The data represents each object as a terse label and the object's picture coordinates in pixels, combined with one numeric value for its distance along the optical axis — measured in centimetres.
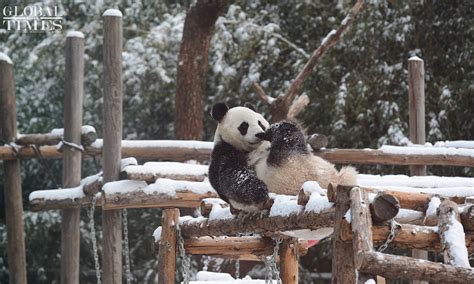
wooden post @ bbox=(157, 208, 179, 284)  1110
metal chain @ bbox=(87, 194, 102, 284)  1224
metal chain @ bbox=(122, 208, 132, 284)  1255
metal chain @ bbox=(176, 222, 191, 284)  1076
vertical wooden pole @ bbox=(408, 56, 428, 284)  1495
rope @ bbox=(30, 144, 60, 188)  1458
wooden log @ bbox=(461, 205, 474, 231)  772
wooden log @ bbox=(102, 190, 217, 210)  1222
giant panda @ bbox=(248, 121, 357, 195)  884
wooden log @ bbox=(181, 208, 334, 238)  752
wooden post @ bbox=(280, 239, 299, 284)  1109
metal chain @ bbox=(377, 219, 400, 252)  721
